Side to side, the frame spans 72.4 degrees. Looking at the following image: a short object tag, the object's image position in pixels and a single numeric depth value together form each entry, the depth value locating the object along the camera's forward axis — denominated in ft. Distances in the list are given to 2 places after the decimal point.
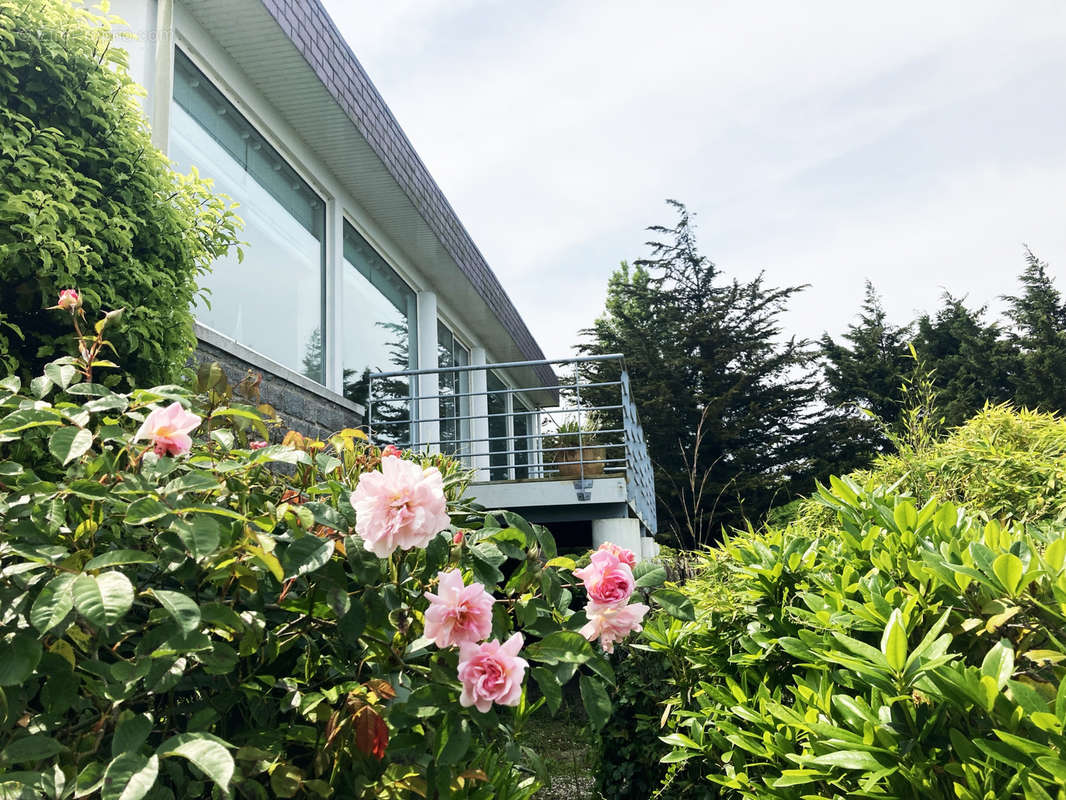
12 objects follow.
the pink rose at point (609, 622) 4.90
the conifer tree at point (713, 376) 57.88
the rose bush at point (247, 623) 3.64
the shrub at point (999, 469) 8.38
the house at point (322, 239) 14.97
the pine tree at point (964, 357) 66.49
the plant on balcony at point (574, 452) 28.78
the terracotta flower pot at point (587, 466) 28.40
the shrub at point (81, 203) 8.47
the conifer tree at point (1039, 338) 63.77
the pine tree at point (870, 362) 68.64
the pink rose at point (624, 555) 5.45
